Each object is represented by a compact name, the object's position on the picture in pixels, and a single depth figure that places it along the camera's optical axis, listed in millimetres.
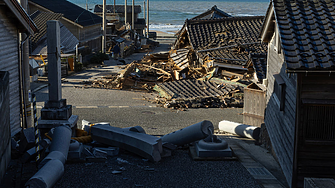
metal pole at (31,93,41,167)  8163
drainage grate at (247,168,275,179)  8320
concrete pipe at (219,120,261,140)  12915
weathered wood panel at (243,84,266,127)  13953
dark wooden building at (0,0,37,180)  10271
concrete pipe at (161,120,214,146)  9984
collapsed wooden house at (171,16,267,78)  22328
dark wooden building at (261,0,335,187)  7387
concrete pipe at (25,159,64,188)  6436
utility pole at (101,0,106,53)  36469
